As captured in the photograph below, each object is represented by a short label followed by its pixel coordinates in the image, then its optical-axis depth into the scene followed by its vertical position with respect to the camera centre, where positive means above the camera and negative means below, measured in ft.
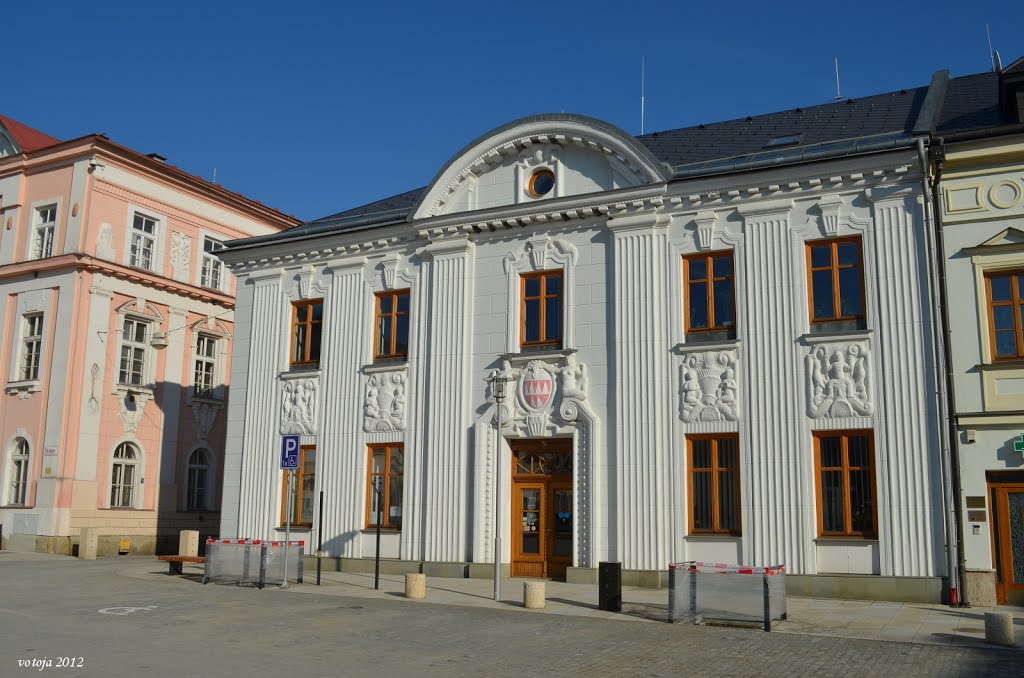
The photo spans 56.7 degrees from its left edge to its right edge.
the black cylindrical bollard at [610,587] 51.24 -4.59
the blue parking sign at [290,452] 61.46 +2.96
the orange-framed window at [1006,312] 57.26 +11.54
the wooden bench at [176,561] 68.75 -4.57
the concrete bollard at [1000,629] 40.57 -5.27
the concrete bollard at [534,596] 52.16 -5.19
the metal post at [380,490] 73.92 +0.69
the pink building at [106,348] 100.53 +16.59
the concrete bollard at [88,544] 93.56 -4.65
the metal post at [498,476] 56.39 +1.74
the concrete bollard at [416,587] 56.75 -5.19
